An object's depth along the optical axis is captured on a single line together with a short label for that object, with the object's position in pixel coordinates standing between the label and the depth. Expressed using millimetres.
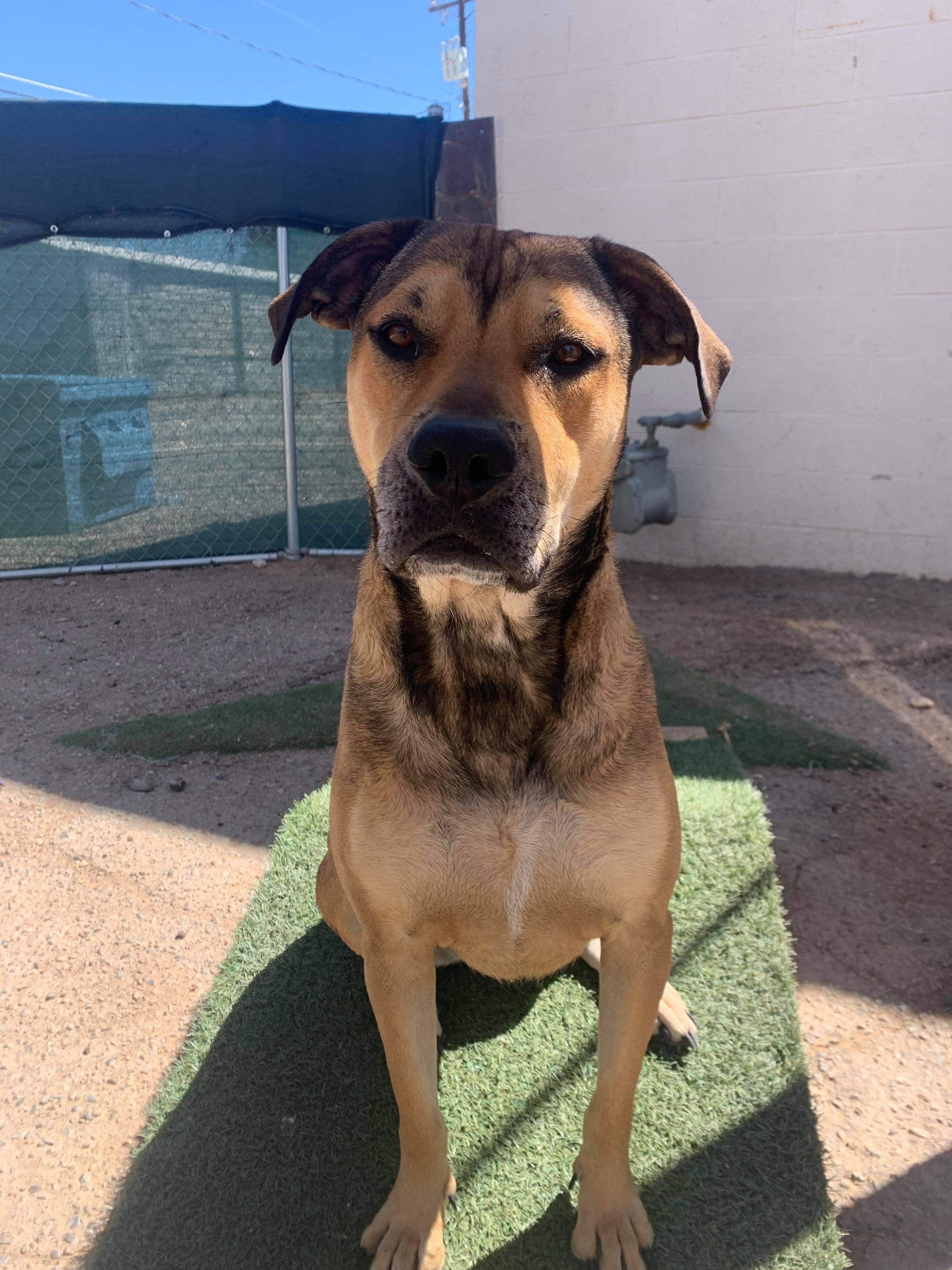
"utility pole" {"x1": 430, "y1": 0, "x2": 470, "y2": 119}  17125
